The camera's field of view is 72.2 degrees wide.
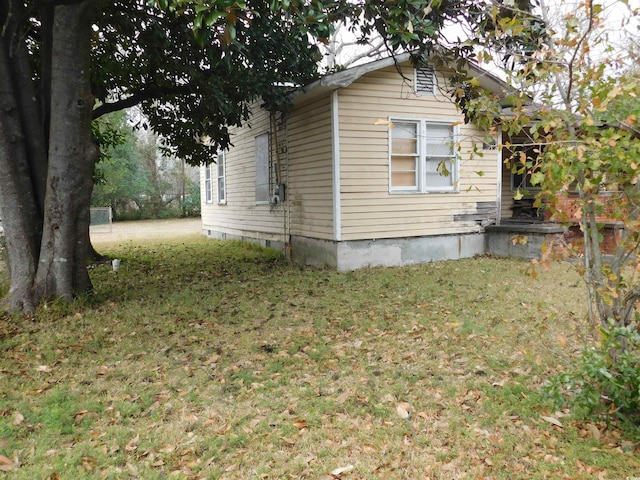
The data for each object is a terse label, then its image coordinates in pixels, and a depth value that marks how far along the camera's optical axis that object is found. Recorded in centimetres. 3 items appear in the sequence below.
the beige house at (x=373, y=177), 880
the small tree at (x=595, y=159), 243
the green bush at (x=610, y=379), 260
